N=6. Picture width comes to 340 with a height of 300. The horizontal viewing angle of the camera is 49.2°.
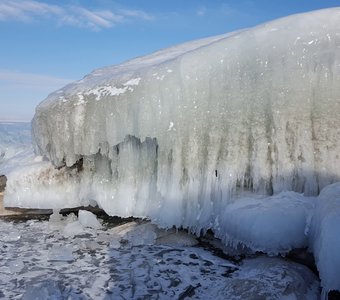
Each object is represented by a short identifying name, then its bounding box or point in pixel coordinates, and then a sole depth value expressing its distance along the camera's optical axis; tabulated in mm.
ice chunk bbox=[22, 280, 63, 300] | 2461
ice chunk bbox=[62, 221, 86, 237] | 3834
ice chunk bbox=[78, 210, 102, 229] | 4109
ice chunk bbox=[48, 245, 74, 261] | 3186
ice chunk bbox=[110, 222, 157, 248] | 3567
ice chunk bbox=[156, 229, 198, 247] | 3559
